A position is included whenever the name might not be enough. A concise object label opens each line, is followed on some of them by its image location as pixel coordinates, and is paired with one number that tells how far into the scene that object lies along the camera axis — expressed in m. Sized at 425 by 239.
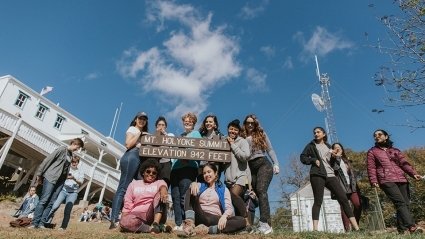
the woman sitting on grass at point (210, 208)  5.04
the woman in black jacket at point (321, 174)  6.40
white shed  22.53
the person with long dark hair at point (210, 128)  6.83
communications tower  25.23
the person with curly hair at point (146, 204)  5.04
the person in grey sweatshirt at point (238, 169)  6.07
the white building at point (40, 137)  18.78
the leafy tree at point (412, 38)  7.67
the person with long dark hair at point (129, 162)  5.89
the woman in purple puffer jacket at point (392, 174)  5.86
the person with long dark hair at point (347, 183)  6.93
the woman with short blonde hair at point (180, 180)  6.03
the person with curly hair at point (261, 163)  5.93
